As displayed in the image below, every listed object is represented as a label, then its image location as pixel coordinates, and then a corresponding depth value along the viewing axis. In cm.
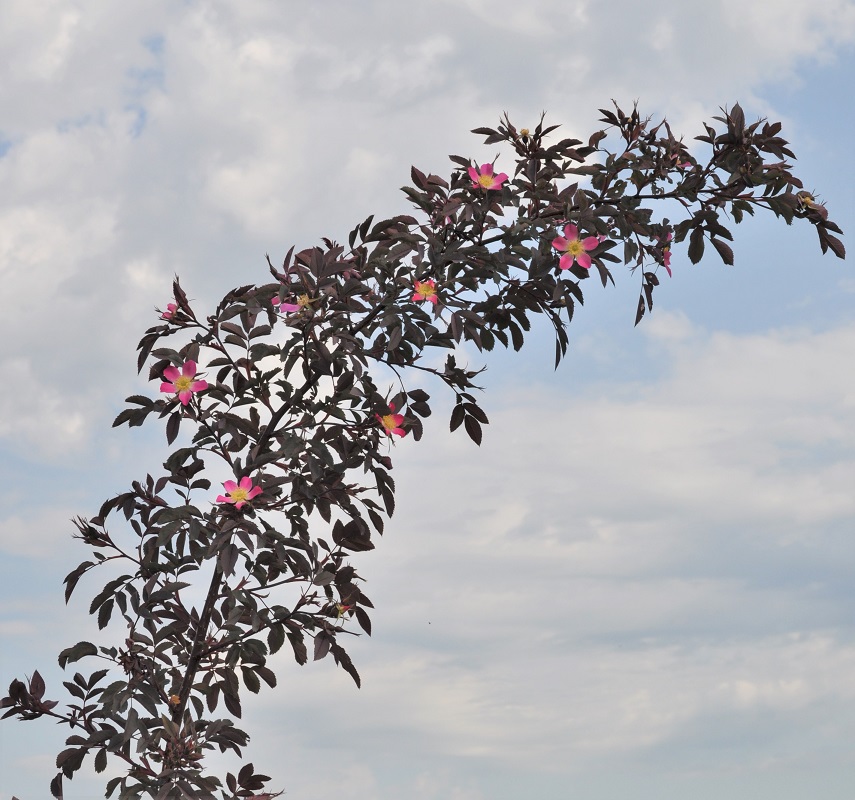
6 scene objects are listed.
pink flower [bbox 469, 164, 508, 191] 371
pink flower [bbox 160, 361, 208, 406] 356
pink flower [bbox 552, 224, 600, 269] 364
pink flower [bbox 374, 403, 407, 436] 364
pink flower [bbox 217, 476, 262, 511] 336
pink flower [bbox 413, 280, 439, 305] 352
